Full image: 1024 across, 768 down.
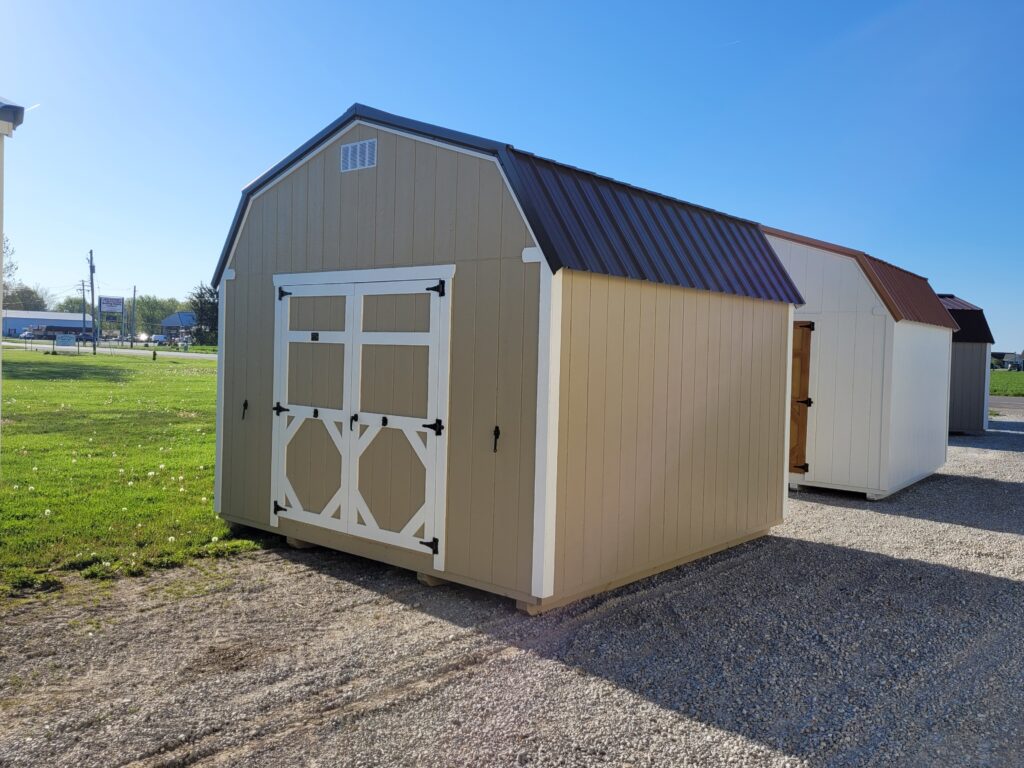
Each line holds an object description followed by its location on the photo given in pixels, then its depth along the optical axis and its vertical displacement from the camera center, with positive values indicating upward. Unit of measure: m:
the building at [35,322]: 86.07 +1.81
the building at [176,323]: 92.11 +2.34
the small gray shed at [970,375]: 18.48 -0.21
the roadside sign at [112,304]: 66.81 +2.97
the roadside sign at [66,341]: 53.69 -0.24
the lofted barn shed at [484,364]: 5.07 -0.10
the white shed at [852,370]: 9.70 -0.10
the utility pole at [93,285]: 50.88 +3.50
